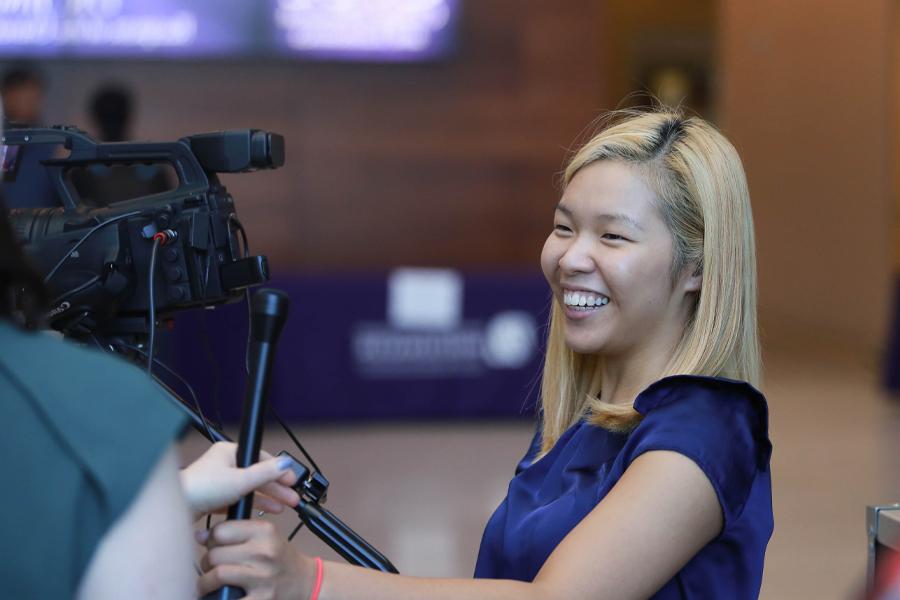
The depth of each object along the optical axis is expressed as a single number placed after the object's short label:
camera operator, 3.17
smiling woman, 3.63
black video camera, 3.75
